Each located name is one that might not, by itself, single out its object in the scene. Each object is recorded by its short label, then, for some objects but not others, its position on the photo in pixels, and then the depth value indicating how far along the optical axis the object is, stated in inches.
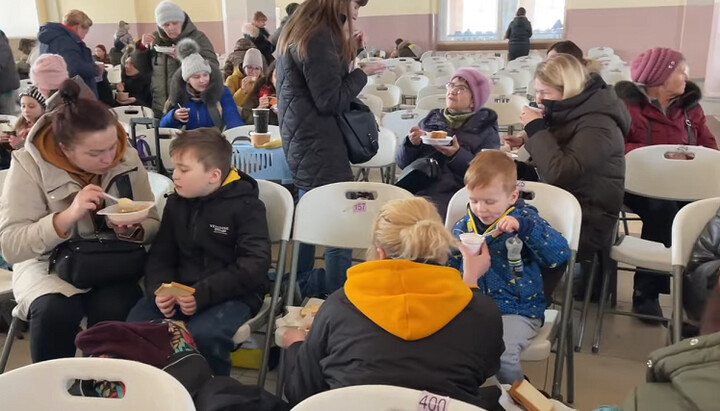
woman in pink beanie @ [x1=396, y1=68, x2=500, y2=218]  124.6
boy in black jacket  92.4
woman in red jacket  133.6
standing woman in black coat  110.5
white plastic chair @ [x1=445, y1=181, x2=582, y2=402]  87.0
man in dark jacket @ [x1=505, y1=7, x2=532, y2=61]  457.7
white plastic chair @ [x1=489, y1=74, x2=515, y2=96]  264.1
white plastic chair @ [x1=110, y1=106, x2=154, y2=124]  193.5
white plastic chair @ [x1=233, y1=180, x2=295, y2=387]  94.6
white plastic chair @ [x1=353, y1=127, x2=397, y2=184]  168.4
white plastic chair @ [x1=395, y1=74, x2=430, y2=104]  290.2
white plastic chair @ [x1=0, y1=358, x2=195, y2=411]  51.2
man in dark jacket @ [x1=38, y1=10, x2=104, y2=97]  207.3
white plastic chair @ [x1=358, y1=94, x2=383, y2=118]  212.5
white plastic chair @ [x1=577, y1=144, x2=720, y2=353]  120.0
